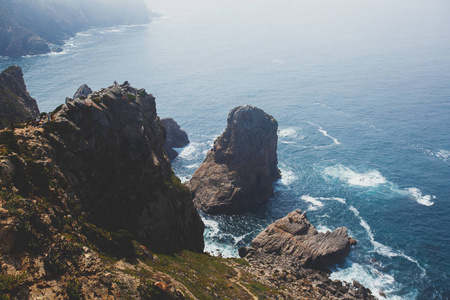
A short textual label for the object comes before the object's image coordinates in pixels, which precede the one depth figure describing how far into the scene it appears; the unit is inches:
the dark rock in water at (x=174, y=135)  5364.2
